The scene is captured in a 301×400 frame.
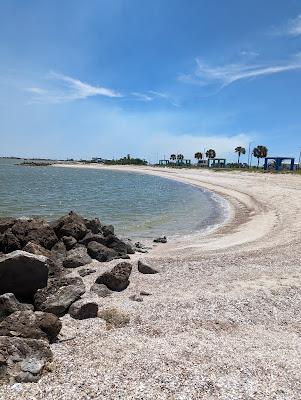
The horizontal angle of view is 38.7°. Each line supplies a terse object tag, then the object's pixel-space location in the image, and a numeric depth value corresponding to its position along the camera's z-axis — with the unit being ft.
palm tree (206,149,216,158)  613.52
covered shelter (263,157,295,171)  298.56
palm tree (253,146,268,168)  435.94
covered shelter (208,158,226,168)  463.83
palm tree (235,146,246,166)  510.99
